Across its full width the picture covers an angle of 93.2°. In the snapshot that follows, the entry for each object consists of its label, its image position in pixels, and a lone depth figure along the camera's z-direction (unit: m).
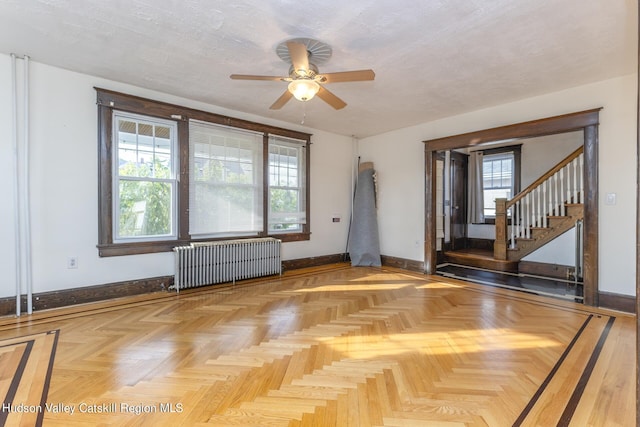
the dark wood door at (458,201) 7.09
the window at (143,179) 3.71
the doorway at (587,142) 3.49
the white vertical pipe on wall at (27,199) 3.11
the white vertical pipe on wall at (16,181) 3.05
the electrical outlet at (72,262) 3.40
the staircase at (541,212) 4.95
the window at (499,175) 6.65
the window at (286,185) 5.14
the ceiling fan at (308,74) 2.51
